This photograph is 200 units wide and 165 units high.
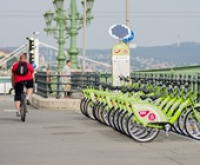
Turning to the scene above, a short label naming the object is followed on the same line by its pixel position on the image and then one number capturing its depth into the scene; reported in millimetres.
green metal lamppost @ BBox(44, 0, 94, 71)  32981
